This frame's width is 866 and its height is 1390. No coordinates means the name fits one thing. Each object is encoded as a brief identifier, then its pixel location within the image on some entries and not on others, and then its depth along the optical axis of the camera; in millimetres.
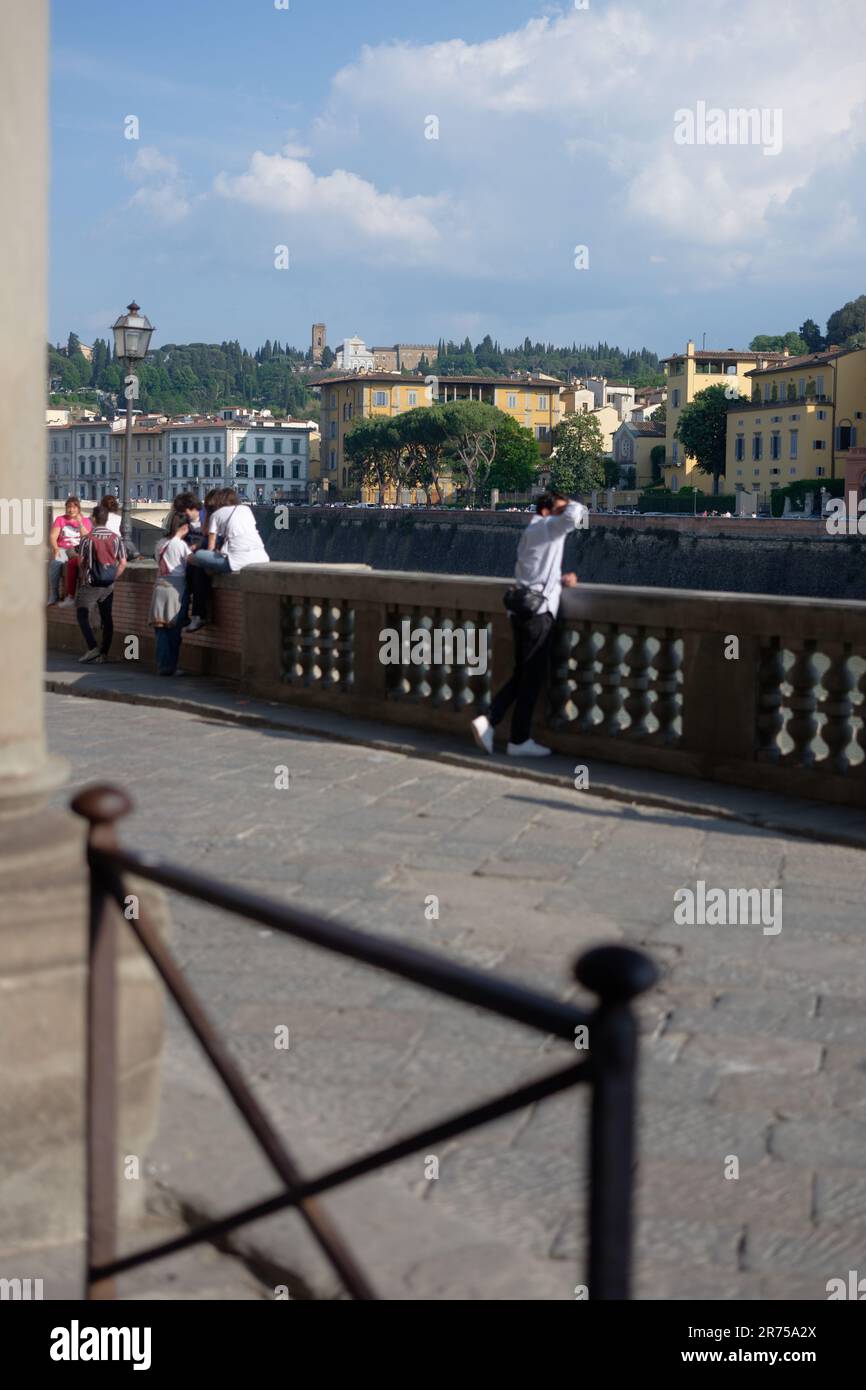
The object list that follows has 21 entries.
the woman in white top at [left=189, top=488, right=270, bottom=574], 11438
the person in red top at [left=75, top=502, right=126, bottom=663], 13094
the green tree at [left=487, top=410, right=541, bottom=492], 126688
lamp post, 20078
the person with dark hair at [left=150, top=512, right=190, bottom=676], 11742
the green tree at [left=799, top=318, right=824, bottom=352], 168875
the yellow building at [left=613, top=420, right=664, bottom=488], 131250
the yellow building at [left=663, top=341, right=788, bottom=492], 120562
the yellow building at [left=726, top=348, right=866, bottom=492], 100375
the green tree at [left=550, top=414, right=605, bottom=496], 120000
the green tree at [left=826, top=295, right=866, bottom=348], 149750
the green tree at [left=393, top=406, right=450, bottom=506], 125688
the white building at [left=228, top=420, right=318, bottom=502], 156250
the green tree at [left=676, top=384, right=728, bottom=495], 113188
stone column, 2941
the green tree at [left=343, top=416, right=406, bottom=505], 129000
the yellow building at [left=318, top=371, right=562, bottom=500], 145750
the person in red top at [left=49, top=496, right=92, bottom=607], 14633
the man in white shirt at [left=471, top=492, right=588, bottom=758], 8531
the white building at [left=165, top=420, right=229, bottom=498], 152750
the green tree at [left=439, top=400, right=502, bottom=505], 124375
